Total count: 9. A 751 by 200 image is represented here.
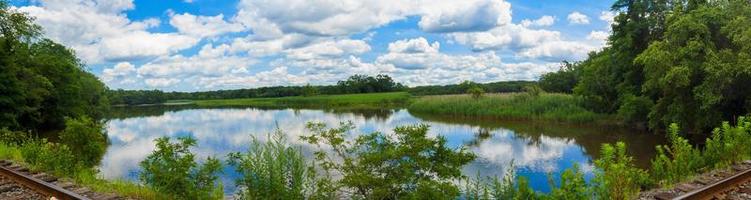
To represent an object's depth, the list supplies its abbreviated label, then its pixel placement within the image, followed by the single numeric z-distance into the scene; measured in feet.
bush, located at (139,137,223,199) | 21.74
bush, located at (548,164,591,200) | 18.81
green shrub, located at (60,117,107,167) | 33.01
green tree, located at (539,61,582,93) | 191.42
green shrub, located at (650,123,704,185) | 30.55
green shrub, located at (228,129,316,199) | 21.61
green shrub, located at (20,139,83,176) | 30.09
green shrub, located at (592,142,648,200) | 20.01
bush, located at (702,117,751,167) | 31.60
